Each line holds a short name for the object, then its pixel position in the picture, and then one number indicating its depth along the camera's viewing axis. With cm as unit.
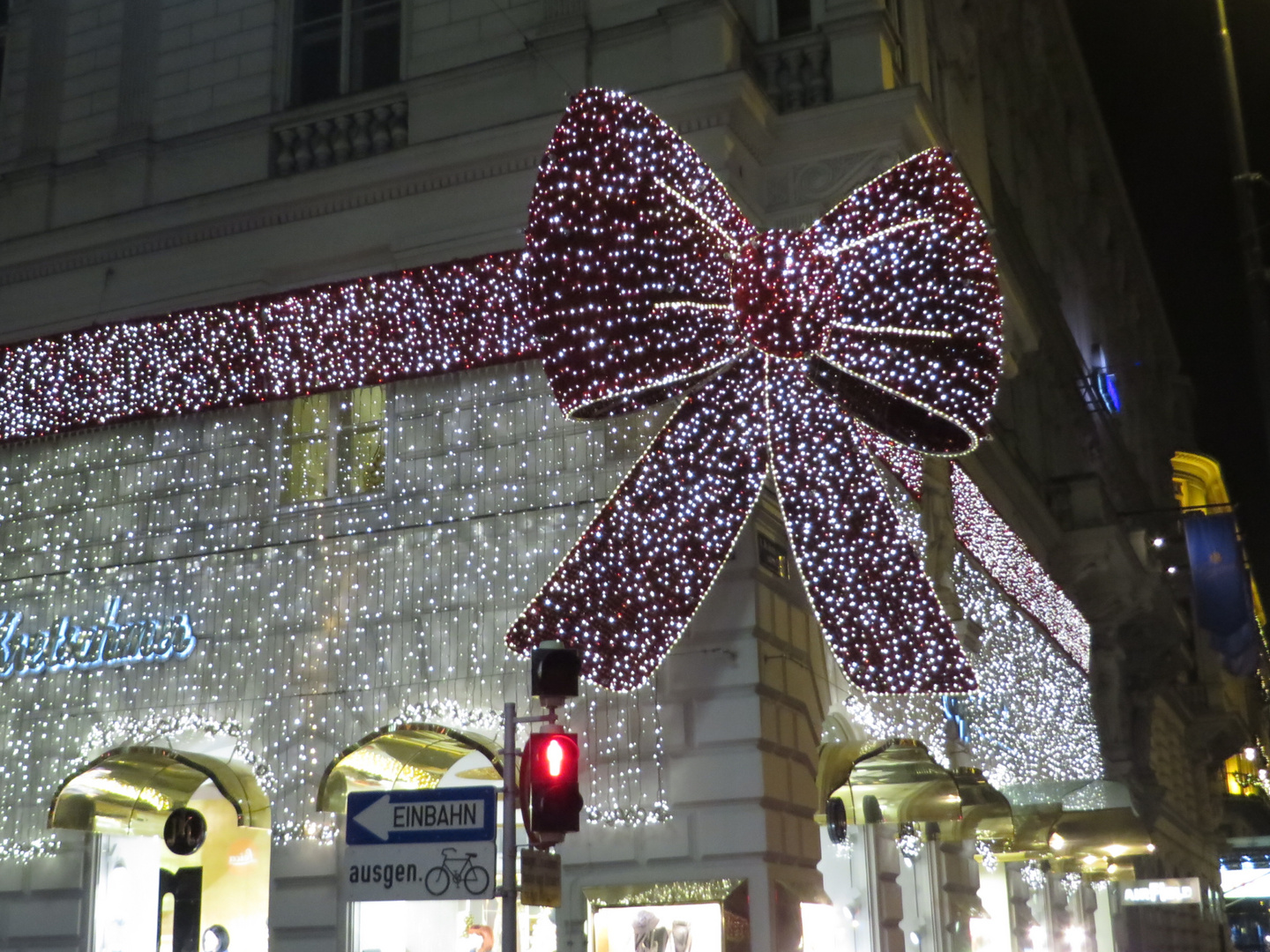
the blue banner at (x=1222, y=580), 2997
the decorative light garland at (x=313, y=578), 1274
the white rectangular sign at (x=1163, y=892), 2348
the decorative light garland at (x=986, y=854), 1856
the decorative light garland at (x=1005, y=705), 1490
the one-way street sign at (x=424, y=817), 834
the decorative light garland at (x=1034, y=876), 2272
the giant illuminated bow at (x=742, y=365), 1143
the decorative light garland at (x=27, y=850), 1363
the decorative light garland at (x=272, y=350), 1320
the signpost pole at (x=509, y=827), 827
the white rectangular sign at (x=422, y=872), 827
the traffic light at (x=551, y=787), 850
